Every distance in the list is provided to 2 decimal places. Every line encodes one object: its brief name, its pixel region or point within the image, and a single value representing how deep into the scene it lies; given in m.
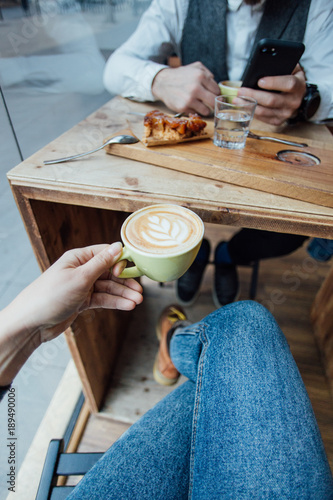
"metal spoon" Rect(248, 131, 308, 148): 0.76
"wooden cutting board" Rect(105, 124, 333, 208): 0.60
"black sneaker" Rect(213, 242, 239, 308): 1.48
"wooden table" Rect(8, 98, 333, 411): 0.58
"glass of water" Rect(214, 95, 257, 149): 0.73
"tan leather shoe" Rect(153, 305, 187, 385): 1.15
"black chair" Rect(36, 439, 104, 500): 0.63
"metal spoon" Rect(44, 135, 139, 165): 0.68
